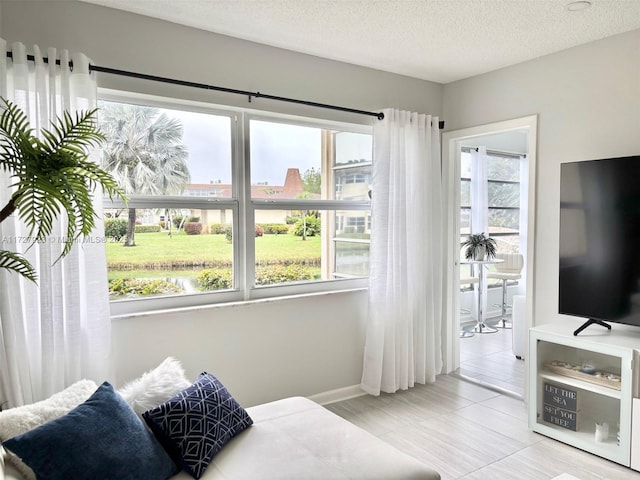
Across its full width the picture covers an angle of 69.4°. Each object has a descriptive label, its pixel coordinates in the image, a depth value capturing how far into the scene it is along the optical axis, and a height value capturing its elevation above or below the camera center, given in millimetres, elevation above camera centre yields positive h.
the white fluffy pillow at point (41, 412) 1583 -682
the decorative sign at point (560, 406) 2918 -1196
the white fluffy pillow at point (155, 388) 1958 -725
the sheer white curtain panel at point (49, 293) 2279 -355
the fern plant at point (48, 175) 1303 +143
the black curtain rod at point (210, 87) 2533 +860
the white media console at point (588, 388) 2600 -1026
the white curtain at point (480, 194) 6156 +363
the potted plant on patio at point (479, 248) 5766 -338
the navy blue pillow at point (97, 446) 1495 -759
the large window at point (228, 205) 2834 +123
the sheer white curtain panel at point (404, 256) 3660 -286
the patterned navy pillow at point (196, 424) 1815 -835
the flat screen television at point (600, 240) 2723 -127
